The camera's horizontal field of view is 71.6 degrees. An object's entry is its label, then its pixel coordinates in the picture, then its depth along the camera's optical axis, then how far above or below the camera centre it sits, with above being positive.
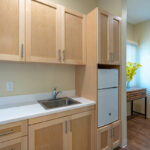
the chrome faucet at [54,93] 1.73 -0.34
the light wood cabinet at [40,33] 1.17 +0.53
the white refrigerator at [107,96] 1.59 -0.37
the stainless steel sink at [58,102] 1.61 -0.47
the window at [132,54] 3.24 +0.61
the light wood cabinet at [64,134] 1.15 -0.76
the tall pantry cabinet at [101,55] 1.55 +0.28
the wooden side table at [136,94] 2.64 -0.56
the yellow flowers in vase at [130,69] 2.95 +0.11
